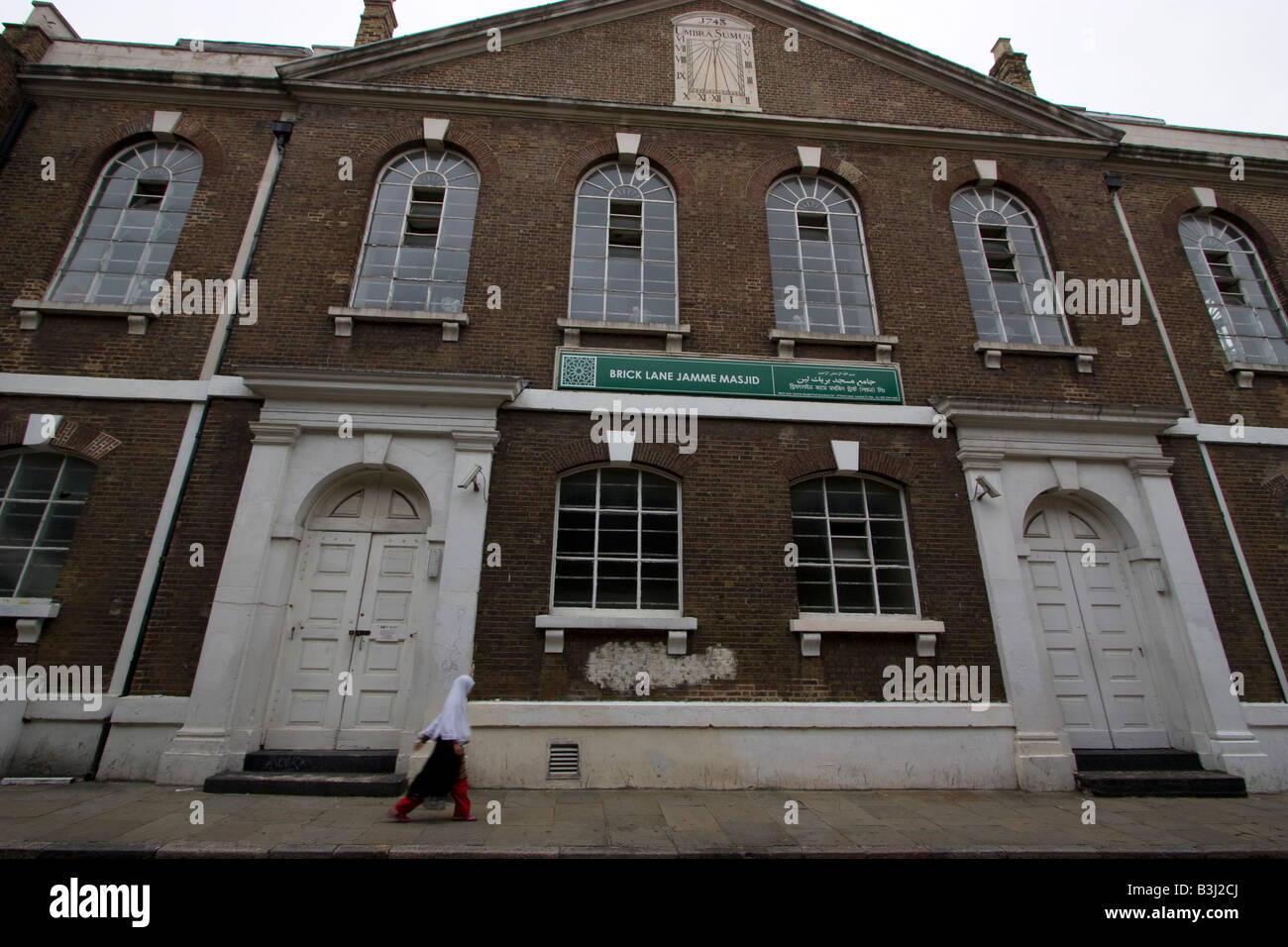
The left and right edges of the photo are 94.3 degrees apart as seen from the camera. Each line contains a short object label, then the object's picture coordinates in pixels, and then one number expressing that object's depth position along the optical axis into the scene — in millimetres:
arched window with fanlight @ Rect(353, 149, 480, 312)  8750
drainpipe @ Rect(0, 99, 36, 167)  9172
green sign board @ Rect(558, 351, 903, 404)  8188
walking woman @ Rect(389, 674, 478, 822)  5297
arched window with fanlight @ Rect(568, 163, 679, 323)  8883
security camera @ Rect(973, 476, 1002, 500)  7852
